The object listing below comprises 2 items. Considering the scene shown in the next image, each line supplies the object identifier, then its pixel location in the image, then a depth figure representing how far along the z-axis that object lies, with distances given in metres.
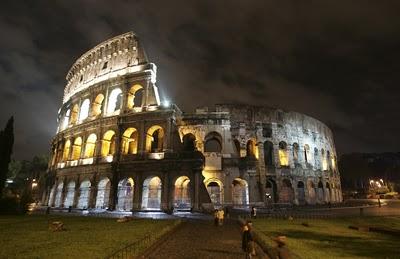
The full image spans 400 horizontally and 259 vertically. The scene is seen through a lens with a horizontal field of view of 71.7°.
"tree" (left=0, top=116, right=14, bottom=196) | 25.50
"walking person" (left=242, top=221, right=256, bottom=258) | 8.52
